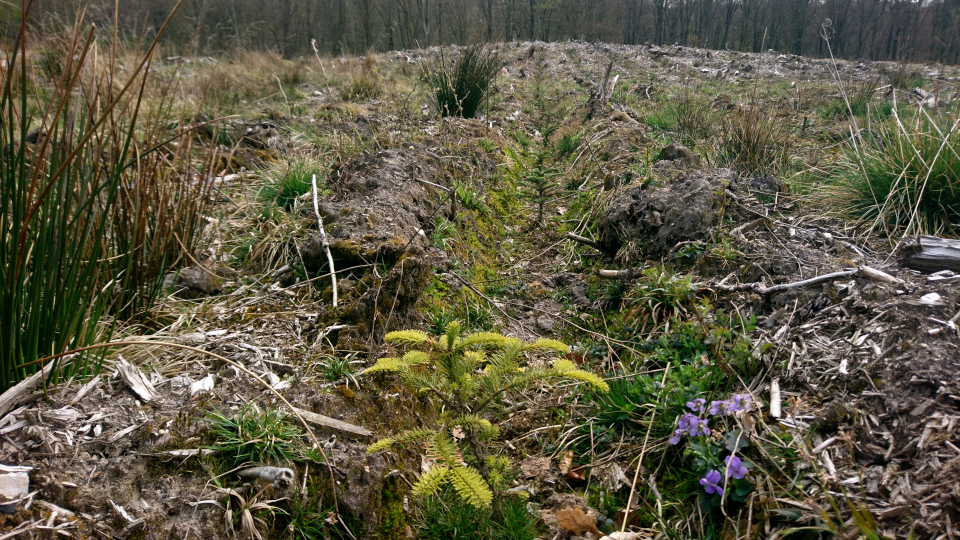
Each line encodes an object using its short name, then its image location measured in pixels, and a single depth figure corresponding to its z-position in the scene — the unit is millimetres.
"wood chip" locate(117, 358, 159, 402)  1953
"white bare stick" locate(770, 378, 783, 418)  2041
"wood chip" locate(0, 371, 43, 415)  1638
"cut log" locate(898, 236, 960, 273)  2484
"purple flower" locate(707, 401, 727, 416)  1964
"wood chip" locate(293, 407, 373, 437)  2016
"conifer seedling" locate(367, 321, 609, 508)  1560
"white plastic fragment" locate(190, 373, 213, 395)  2045
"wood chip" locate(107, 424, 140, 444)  1732
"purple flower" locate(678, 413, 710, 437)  1978
